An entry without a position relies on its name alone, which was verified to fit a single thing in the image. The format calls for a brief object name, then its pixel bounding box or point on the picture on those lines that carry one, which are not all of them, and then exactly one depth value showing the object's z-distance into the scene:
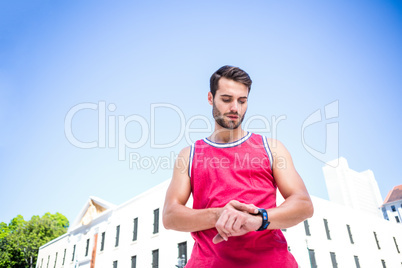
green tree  37.72
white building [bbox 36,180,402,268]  19.62
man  1.26
